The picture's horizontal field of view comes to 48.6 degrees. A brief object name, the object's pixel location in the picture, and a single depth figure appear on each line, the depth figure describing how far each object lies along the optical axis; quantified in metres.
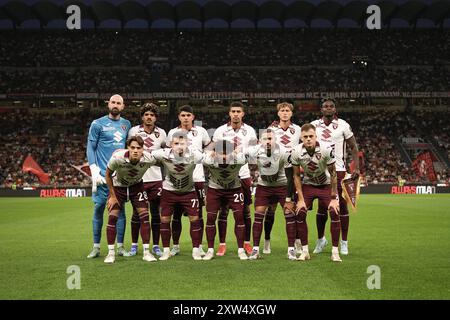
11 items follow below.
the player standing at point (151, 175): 8.31
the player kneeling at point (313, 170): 7.58
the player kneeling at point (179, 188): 7.71
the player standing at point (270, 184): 7.78
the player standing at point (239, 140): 8.09
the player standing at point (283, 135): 8.19
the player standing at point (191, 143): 8.17
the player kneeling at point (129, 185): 7.53
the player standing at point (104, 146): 8.23
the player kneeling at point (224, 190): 7.70
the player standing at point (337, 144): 8.48
